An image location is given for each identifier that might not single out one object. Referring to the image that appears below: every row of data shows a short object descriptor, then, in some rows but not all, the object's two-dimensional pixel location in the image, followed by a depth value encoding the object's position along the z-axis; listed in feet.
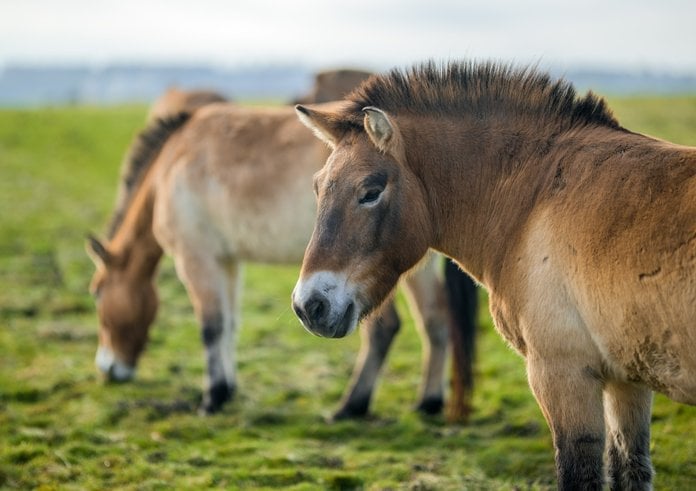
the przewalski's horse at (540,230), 11.75
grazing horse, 25.23
